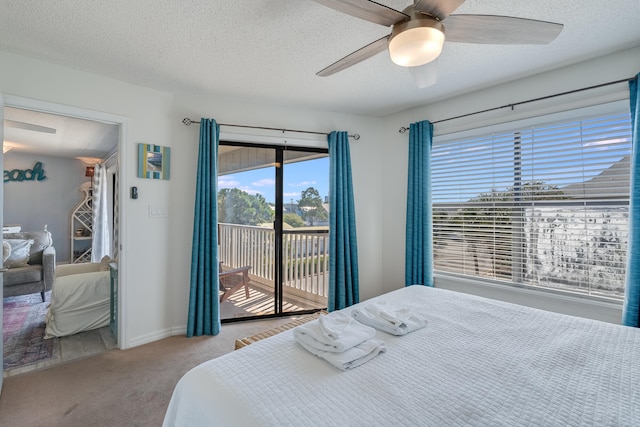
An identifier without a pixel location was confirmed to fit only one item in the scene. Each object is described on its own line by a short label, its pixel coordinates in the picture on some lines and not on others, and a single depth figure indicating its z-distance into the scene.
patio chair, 3.31
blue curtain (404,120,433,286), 3.06
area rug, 2.41
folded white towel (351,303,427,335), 1.47
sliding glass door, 3.27
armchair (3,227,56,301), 3.69
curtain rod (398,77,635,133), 2.09
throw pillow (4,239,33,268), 3.73
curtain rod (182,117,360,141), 2.88
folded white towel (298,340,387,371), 1.14
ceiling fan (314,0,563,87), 1.22
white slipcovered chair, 2.76
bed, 0.88
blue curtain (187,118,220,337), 2.83
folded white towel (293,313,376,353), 1.21
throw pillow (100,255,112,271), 3.12
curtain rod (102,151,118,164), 4.54
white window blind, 2.17
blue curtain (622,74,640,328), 1.95
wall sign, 5.06
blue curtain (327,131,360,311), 3.31
